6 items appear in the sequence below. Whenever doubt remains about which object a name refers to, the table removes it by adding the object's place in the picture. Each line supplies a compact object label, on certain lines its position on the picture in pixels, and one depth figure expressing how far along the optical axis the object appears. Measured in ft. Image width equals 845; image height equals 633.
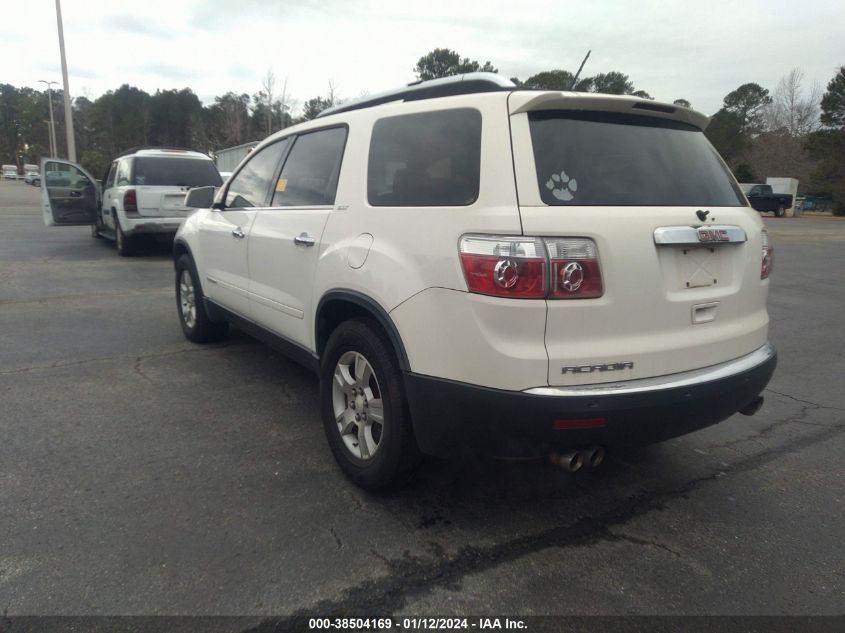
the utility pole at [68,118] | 72.54
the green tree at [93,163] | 192.95
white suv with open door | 37.27
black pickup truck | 125.09
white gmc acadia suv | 7.78
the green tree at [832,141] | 146.30
